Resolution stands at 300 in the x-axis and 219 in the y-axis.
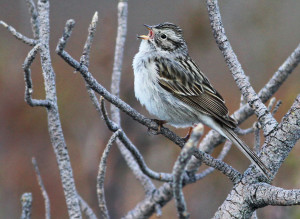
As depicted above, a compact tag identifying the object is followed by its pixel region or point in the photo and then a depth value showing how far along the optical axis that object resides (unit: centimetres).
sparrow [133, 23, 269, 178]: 809
